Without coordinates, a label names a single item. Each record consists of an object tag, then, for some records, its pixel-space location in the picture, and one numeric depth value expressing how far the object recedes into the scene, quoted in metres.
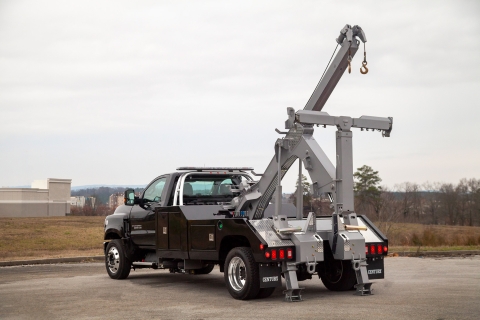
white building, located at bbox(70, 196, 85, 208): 74.21
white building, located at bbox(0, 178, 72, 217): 59.16
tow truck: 10.56
